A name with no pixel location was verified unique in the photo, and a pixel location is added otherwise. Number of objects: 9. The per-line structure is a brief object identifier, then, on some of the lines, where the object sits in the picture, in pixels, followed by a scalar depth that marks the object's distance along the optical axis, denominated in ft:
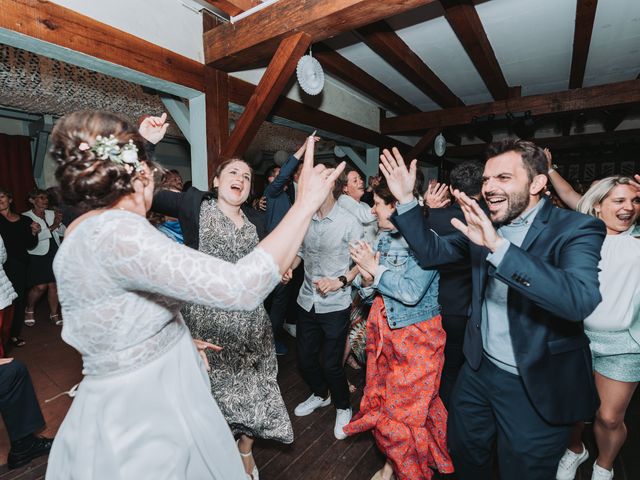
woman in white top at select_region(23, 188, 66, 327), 14.39
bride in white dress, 2.69
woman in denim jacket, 5.82
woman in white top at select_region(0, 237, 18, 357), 8.35
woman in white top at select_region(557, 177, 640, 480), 5.59
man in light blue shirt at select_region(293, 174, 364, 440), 7.55
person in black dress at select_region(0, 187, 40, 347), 12.78
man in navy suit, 3.68
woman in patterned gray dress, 5.90
